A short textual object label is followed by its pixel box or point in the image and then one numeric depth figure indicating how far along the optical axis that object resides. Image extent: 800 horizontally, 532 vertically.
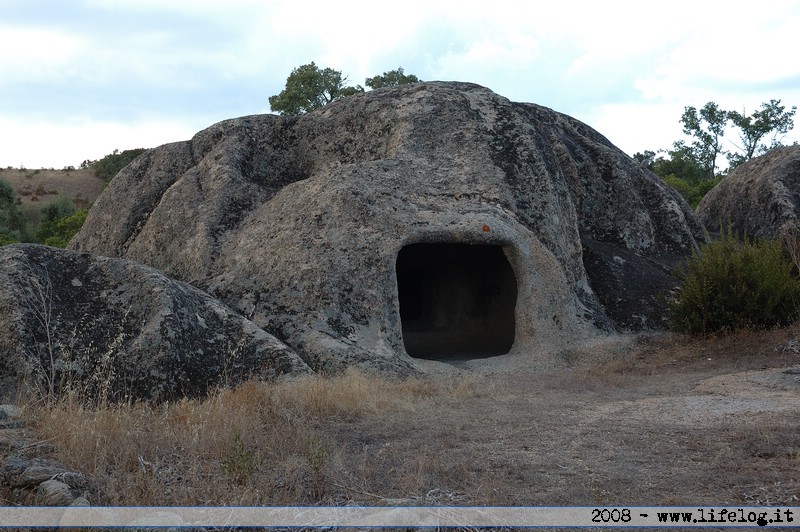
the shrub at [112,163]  41.09
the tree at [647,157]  38.07
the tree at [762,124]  32.25
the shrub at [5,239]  20.83
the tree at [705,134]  33.56
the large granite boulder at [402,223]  10.68
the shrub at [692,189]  24.78
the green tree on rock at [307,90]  32.59
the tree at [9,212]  28.06
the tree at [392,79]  34.91
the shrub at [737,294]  11.33
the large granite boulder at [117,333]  7.79
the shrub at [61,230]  22.23
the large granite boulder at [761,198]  16.81
